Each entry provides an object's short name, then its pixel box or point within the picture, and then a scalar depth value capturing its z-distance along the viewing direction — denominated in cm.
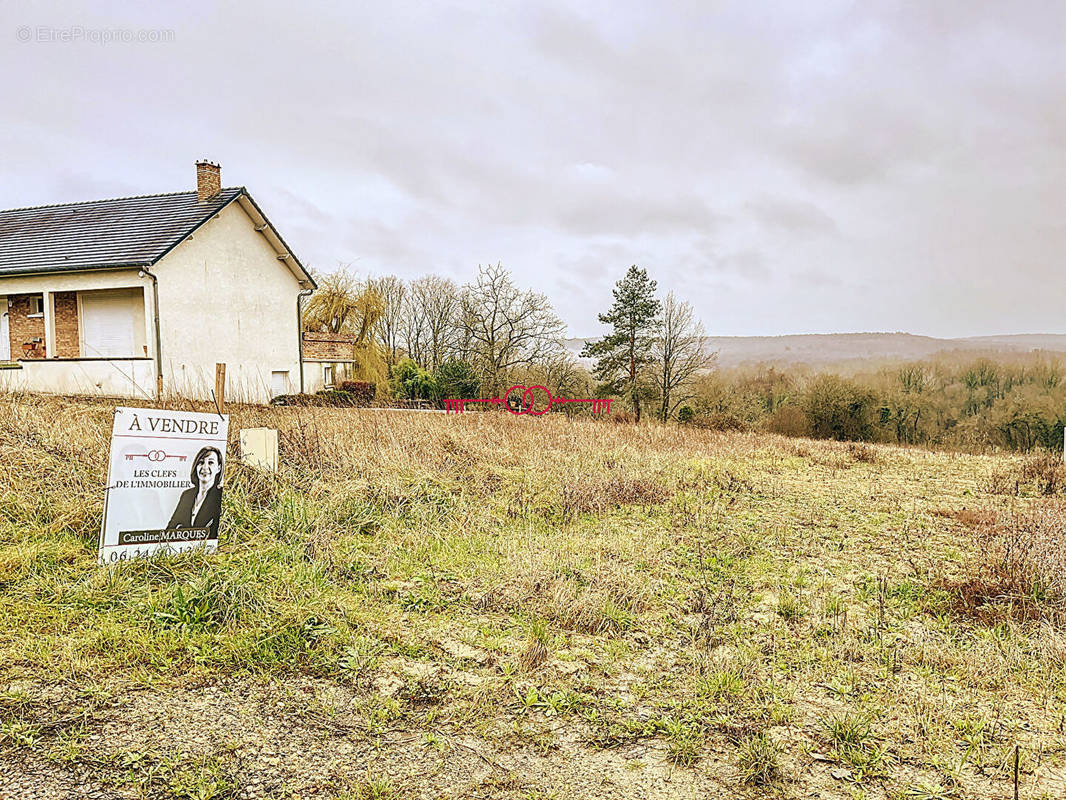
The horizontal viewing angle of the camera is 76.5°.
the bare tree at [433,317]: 3944
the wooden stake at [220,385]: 650
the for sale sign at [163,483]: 500
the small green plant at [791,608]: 503
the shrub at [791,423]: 3597
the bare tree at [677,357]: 3738
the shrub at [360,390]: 2716
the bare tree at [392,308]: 4112
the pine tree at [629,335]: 3834
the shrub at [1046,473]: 1080
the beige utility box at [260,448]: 752
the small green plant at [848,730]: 335
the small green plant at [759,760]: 307
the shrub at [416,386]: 2983
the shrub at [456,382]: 2953
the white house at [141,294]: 1744
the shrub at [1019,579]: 506
